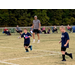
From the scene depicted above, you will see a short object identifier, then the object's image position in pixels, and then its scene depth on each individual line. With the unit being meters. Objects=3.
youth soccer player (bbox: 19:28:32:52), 10.79
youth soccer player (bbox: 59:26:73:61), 8.13
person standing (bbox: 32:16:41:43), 16.41
